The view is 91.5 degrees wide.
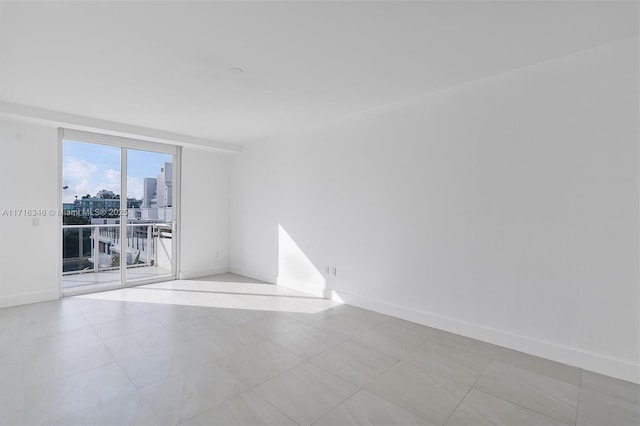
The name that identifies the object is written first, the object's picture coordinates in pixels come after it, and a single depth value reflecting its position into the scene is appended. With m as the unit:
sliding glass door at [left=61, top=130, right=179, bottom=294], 4.69
